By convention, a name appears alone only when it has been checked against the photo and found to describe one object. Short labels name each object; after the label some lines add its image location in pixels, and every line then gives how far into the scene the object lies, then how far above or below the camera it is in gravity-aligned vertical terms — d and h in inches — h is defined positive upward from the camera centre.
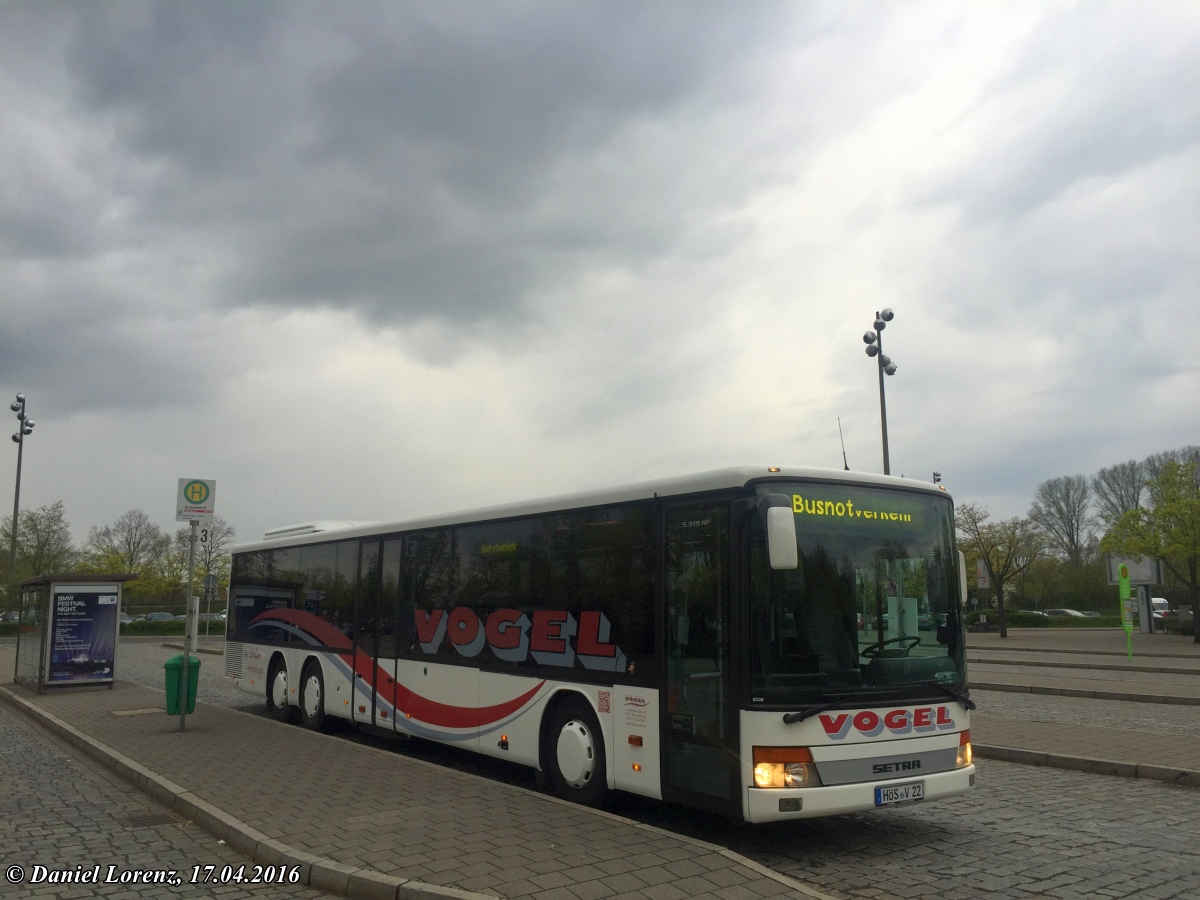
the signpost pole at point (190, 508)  536.7 +53.3
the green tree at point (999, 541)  1991.9 +112.7
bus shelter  797.9 -19.6
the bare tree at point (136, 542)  2881.4 +186.9
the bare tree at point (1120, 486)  3233.3 +355.1
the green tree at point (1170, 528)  1418.6 +96.8
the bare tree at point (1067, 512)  3292.3 +275.2
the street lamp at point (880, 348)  973.2 +248.0
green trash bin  541.9 -42.0
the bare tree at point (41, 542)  2266.2 +150.7
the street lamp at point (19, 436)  1626.5 +290.7
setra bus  279.4 -15.0
